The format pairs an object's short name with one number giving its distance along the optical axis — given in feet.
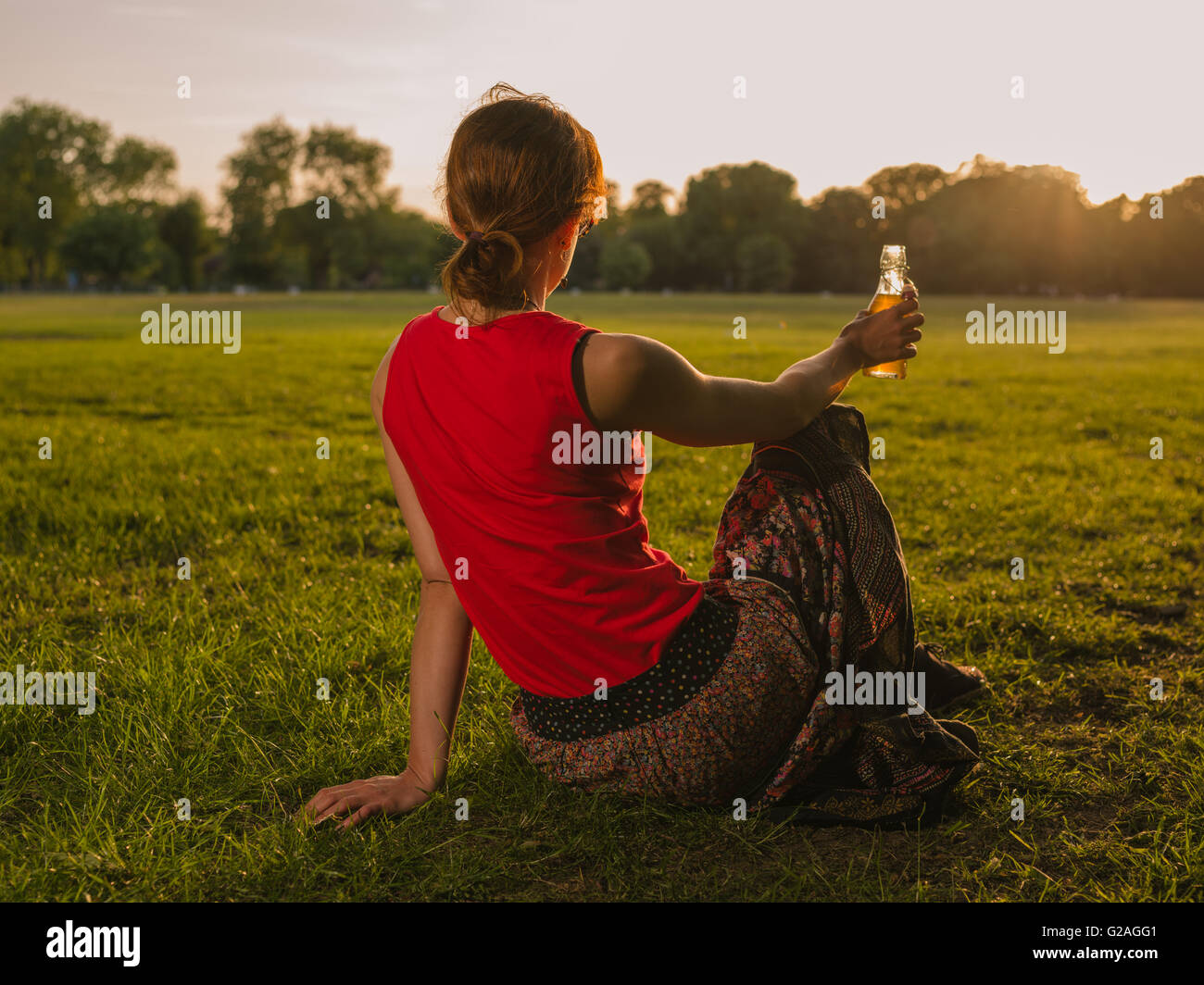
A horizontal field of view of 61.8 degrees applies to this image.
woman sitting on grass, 7.50
